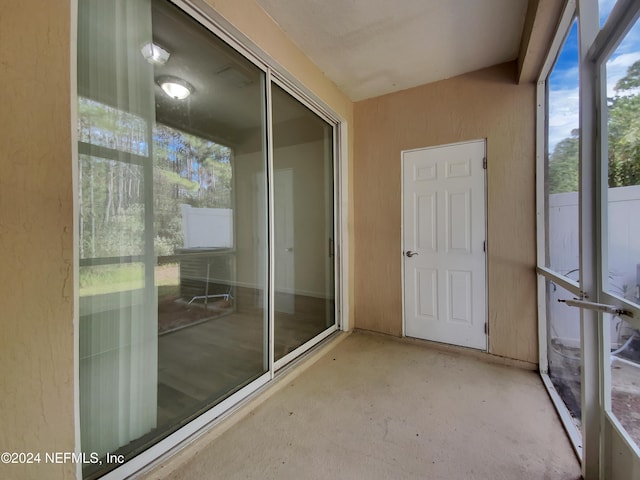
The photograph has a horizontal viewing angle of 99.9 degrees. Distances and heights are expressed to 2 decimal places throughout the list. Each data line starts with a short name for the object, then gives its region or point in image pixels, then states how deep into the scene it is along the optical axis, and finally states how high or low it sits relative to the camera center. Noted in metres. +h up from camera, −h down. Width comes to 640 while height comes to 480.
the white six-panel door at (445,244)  2.57 -0.07
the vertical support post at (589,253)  1.26 -0.08
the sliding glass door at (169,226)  1.15 +0.07
